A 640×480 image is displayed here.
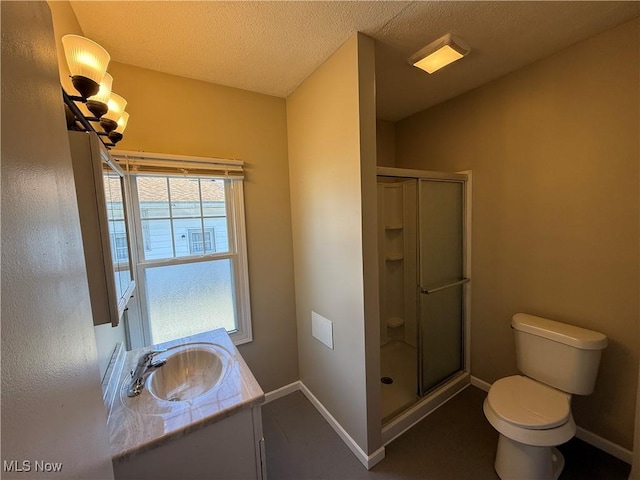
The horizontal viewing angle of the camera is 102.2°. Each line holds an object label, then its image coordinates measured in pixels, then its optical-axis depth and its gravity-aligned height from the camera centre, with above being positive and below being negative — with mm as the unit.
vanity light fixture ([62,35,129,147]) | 874 +539
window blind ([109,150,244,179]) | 1593 +409
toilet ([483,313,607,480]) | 1367 -1100
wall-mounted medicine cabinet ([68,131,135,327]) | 835 +18
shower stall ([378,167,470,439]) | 2047 -575
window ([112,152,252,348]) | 1730 -219
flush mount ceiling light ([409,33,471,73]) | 1454 +955
